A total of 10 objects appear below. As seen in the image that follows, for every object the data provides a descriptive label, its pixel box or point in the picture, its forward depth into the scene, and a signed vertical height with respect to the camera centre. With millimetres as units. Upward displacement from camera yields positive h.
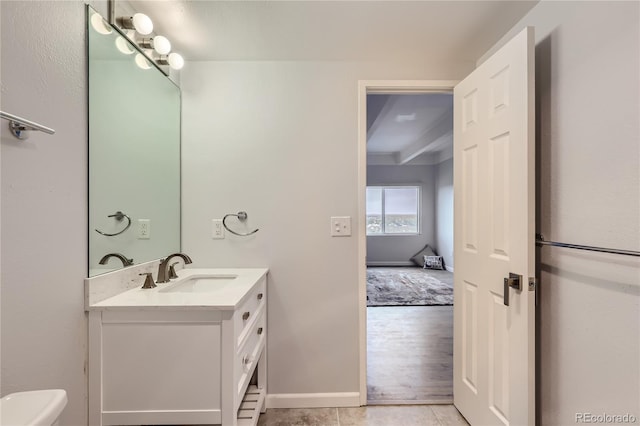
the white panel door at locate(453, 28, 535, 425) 1276 -111
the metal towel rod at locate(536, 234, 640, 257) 948 -123
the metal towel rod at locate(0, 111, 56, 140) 785 +250
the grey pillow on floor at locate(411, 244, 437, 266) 6781 -936
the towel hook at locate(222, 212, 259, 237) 1885 -35
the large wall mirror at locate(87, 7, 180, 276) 1213 +306
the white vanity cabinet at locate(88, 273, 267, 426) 1146 -596
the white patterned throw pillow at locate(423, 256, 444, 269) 6422 -1057
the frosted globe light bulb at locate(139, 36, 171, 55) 1487 +883
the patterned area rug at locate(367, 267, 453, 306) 4145 -1225
